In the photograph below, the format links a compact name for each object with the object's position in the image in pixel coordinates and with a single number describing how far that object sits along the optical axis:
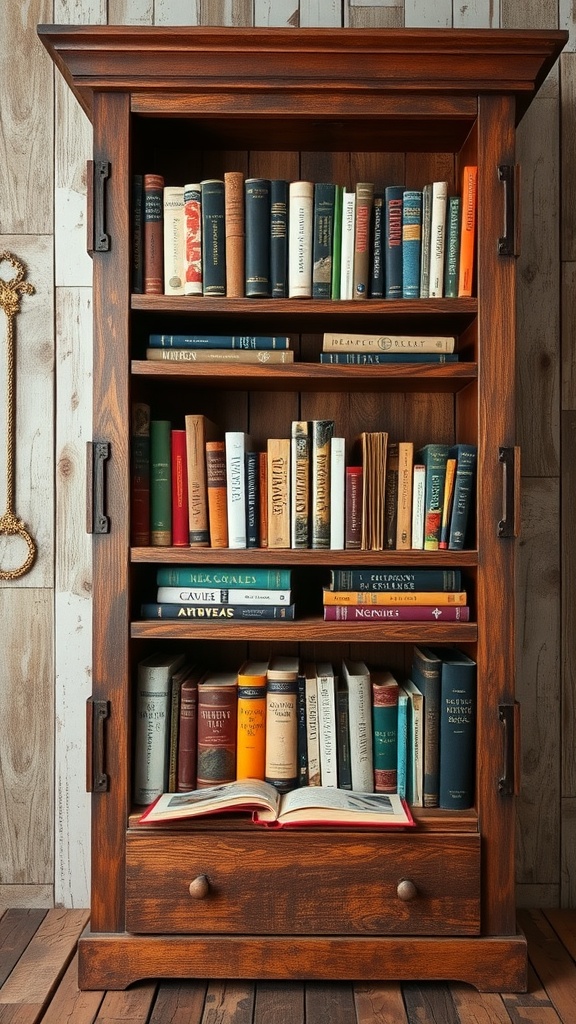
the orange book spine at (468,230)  1.76
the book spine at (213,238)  1.77
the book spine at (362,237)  1.78
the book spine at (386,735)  1.81
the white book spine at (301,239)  1.78
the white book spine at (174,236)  1.79
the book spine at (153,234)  1.78
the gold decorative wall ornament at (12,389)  2.12
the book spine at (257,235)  1.77
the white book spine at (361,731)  1.81
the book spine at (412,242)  1.78
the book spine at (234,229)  1.77
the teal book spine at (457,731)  1.77
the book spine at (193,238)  1.77
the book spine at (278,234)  1.78
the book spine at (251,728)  1.81
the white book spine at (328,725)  1.82
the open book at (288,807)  1.67
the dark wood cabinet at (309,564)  1.70
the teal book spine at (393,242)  1.78
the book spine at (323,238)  1.78
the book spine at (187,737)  1.81
